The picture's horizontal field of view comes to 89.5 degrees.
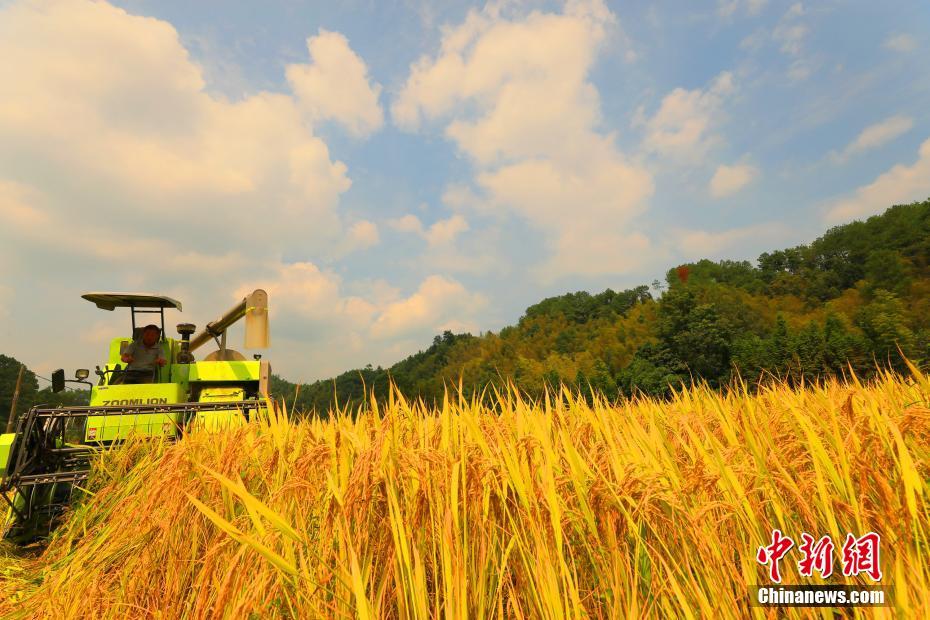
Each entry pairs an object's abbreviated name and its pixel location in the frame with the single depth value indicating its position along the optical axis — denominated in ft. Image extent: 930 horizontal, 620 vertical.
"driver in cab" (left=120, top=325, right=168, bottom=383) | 22.50
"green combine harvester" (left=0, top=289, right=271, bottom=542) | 15.47
